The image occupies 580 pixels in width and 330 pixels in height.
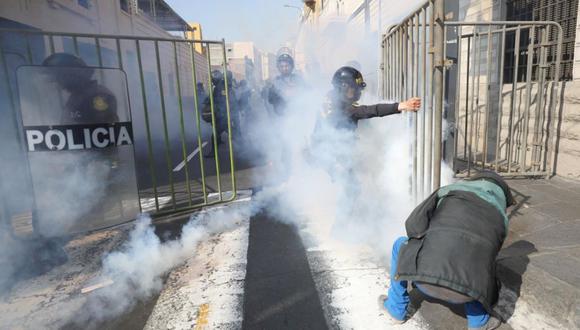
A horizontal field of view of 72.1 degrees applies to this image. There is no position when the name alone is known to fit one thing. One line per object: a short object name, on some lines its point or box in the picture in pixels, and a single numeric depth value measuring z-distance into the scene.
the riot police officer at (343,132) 3.74
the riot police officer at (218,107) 9.05
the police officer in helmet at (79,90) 3.63
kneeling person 1.94
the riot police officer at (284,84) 6.41
